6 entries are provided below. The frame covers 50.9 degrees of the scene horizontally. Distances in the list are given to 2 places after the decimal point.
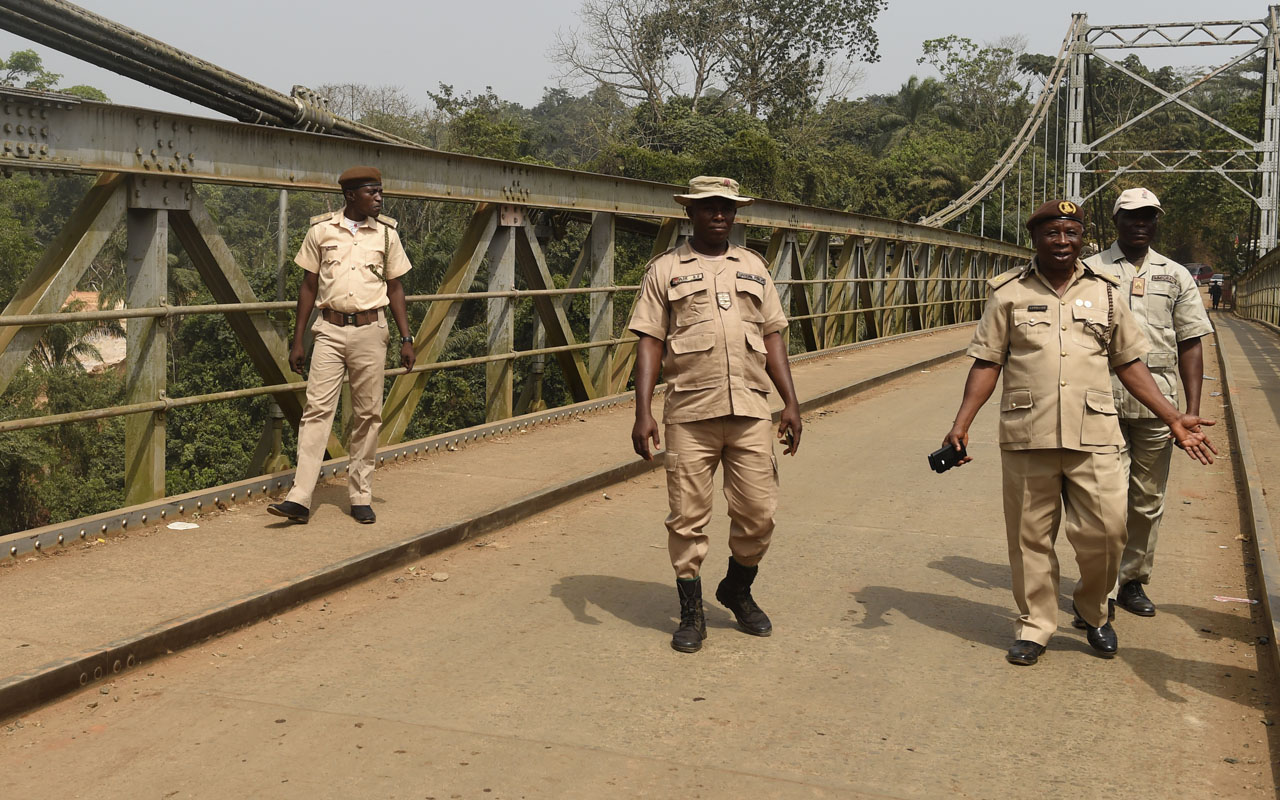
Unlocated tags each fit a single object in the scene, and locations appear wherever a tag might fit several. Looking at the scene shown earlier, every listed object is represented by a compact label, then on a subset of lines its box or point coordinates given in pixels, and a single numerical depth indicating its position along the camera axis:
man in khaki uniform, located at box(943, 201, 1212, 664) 4.87
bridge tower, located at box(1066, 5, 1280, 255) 45.16
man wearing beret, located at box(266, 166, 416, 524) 6.58
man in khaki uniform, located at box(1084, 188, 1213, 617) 5.55
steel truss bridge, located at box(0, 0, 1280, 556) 6.07
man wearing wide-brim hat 5.00
